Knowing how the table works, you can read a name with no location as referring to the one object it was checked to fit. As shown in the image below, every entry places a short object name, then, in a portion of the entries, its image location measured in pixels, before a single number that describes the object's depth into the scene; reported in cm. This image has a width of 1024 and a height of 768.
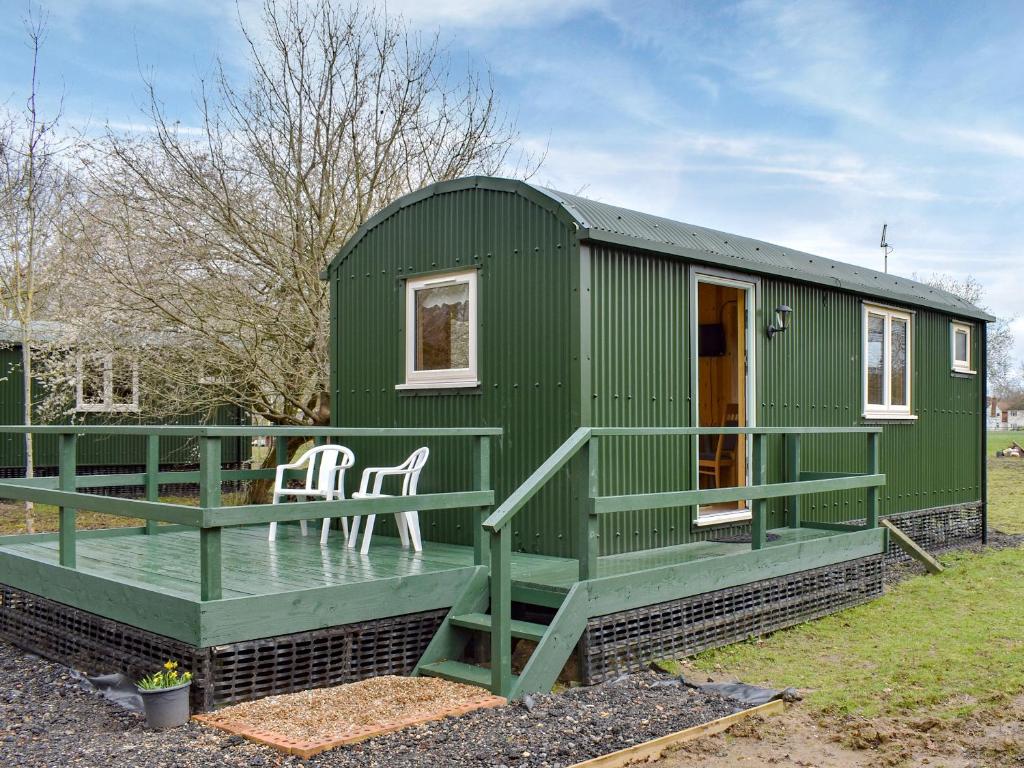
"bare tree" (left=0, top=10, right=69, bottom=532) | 1158
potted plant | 407
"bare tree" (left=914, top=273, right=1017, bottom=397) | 3278
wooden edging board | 381
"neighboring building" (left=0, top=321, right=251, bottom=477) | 1545
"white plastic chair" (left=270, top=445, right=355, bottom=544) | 618
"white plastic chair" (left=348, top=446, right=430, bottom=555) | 616
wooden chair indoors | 853
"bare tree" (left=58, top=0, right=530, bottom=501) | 1109
